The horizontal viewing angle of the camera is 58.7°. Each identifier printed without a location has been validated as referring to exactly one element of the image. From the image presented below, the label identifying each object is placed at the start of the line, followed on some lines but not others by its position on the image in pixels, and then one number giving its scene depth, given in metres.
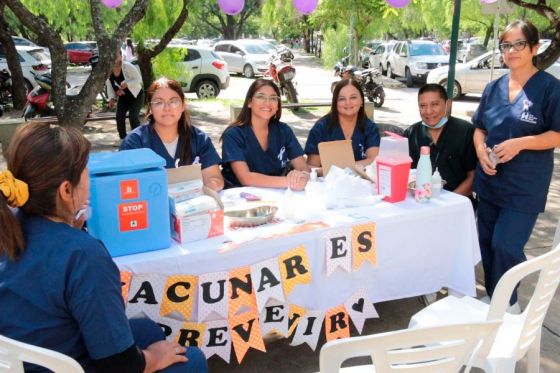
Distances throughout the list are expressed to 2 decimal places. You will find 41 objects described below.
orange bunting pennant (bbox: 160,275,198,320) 2.05
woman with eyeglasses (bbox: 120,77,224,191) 2.90
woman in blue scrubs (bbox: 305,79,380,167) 3.52
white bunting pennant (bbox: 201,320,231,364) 2.22
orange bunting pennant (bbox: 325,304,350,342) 2.49
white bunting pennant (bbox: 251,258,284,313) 2.18
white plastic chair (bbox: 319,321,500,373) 1.27
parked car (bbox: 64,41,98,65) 25.53
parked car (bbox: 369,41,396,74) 19.55
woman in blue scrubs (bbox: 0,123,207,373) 1.34
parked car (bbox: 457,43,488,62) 19.16
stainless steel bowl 2.34
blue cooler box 1.91
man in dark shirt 3.25
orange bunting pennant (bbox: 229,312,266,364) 2.22
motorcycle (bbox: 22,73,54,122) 8.70
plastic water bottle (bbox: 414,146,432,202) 2.65
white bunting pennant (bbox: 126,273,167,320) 2.00
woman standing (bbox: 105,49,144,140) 7.17
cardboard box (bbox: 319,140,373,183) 2.97
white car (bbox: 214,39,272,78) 19.91
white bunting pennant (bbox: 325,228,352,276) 2.34
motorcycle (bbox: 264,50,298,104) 10.77
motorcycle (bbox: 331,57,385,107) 11.77
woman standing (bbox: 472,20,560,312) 2.63
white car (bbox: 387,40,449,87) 16.30
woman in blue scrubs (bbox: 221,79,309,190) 3.22
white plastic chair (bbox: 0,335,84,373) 1.24
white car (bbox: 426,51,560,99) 13.02
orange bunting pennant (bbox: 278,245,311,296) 2.24
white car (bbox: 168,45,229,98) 12.73
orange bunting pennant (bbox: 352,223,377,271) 2.40
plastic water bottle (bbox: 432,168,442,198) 2.75
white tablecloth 2.09
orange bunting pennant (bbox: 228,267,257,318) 2.15
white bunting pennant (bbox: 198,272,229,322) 2.10
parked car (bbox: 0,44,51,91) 13.85
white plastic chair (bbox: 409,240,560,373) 1.75
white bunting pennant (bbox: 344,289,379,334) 2.53
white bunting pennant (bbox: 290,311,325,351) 2.45
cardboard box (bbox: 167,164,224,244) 2.13
